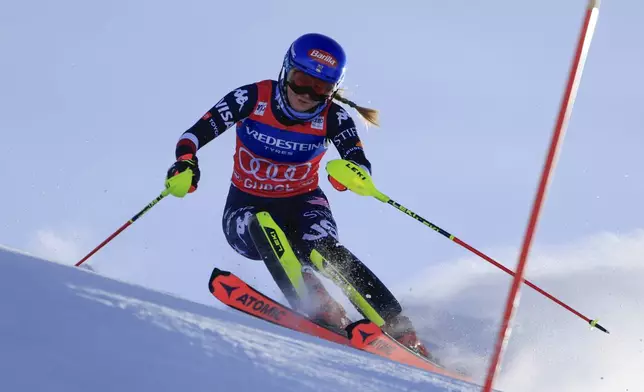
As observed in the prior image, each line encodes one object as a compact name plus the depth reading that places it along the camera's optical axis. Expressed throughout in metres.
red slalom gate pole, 14.80
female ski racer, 22.25
